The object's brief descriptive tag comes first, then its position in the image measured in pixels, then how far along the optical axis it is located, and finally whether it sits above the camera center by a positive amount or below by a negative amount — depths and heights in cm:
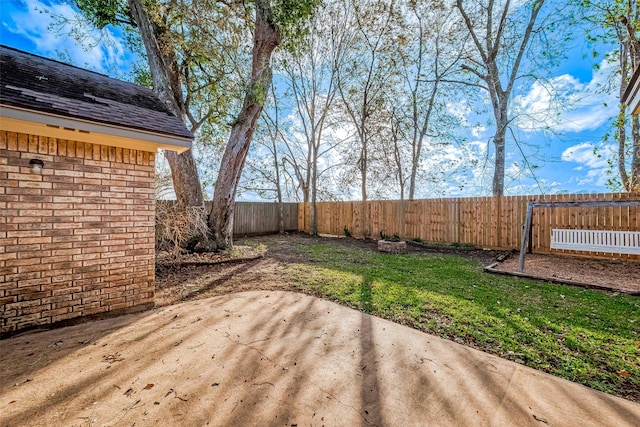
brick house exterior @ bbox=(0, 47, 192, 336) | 272 +20
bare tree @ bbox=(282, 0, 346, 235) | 1188 +671
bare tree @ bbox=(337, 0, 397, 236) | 1100 +650
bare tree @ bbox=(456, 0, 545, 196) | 927 +617
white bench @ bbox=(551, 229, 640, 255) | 535 -51
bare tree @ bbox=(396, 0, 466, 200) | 1088 +645
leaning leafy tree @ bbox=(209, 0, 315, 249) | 698 +220
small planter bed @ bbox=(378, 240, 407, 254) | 821 -100
